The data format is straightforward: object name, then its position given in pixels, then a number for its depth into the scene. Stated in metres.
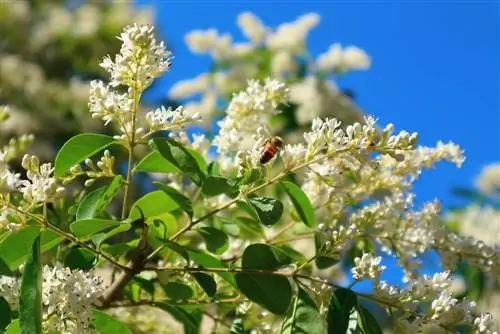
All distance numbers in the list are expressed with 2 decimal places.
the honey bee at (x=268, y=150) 0.82
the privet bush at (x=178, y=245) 0.79
